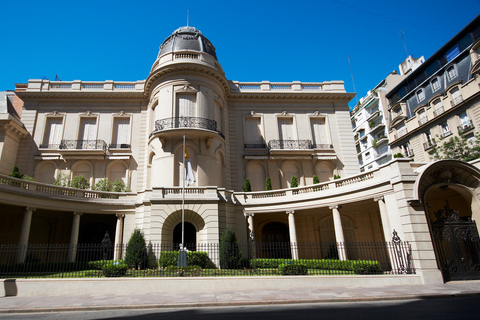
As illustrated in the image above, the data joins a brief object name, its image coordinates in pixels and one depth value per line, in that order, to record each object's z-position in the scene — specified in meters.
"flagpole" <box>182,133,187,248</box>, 18.65
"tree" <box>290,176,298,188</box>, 25.56
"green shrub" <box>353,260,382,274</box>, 14.65
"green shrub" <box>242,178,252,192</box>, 24.93
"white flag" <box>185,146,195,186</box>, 21.53
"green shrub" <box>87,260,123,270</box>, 16.21
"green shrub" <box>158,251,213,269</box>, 17.20
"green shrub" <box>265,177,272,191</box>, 25.49
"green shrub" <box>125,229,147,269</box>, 17.31
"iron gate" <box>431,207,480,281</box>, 13.58
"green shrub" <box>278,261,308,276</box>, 14.27
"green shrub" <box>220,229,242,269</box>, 17.66
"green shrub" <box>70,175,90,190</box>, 24.43
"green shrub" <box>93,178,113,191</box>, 24.96
